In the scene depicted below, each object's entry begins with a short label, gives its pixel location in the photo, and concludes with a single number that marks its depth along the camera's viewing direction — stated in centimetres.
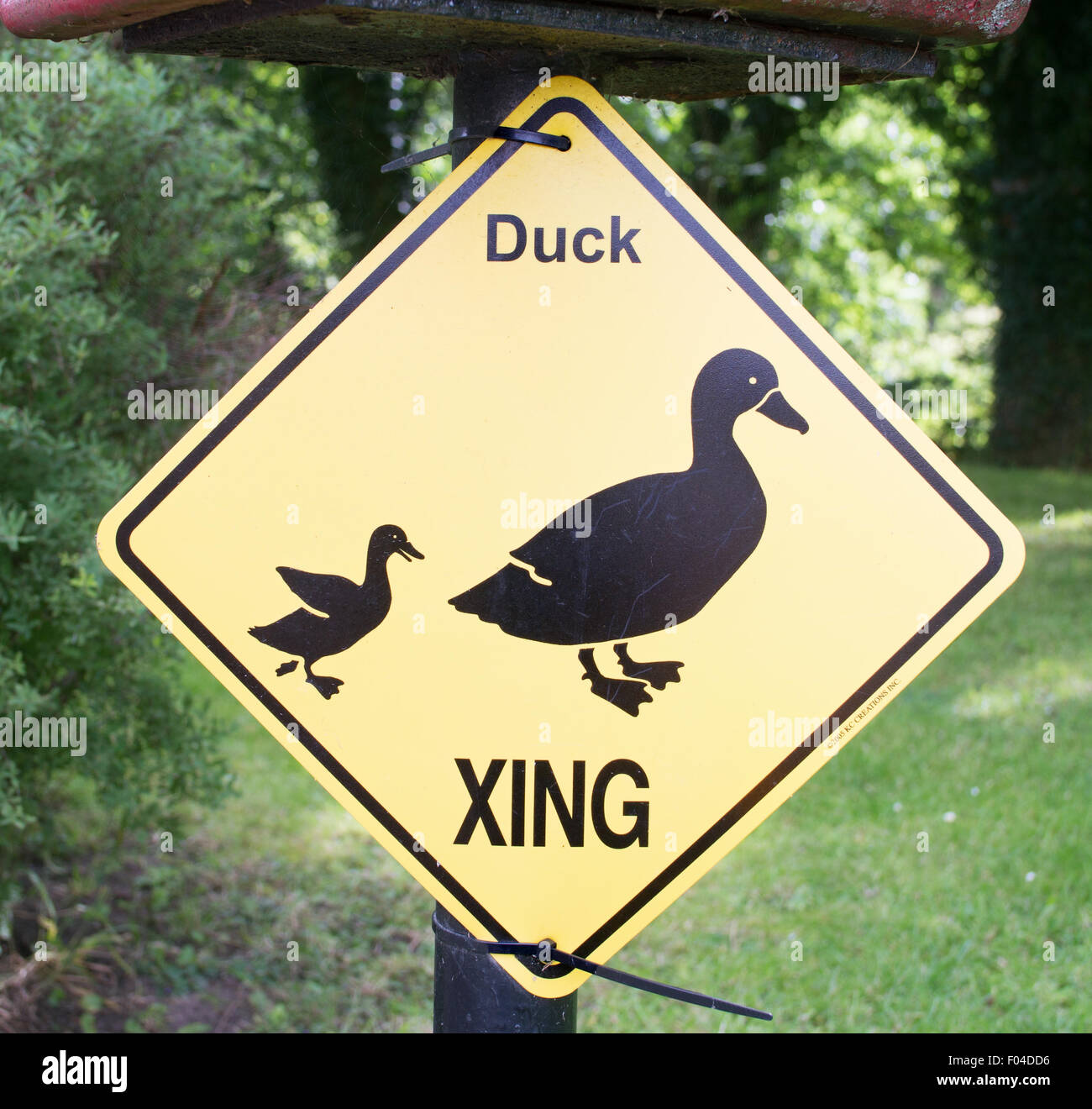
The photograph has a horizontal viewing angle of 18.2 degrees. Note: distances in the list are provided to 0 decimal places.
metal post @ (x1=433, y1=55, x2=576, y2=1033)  149
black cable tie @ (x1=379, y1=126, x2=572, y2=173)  149
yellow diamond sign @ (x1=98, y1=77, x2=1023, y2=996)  150
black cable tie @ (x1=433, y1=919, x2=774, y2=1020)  150
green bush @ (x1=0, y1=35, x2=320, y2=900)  195
